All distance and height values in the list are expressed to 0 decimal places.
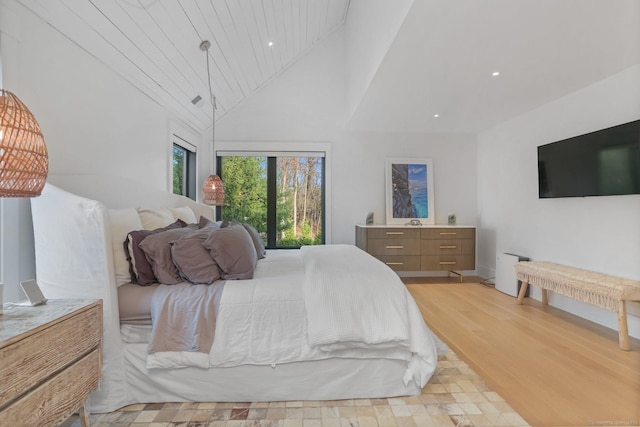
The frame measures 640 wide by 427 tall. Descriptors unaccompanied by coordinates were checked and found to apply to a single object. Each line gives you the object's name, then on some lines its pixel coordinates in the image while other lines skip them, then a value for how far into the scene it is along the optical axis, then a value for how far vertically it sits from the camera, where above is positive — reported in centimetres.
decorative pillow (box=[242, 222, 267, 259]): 265 -23
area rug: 150 -101
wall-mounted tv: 247 +46
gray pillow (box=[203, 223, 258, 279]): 181 -23
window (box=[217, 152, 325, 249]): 469 +31
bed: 156 -61
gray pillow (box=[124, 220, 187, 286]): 172 -26
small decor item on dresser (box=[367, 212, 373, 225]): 457 -4
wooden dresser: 425 -43
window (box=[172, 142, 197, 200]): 383 +60
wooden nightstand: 98 -53
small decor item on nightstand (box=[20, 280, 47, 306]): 129 -33
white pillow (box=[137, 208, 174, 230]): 217 -2
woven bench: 229 -60
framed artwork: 466 +37
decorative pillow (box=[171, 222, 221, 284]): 174 -26
